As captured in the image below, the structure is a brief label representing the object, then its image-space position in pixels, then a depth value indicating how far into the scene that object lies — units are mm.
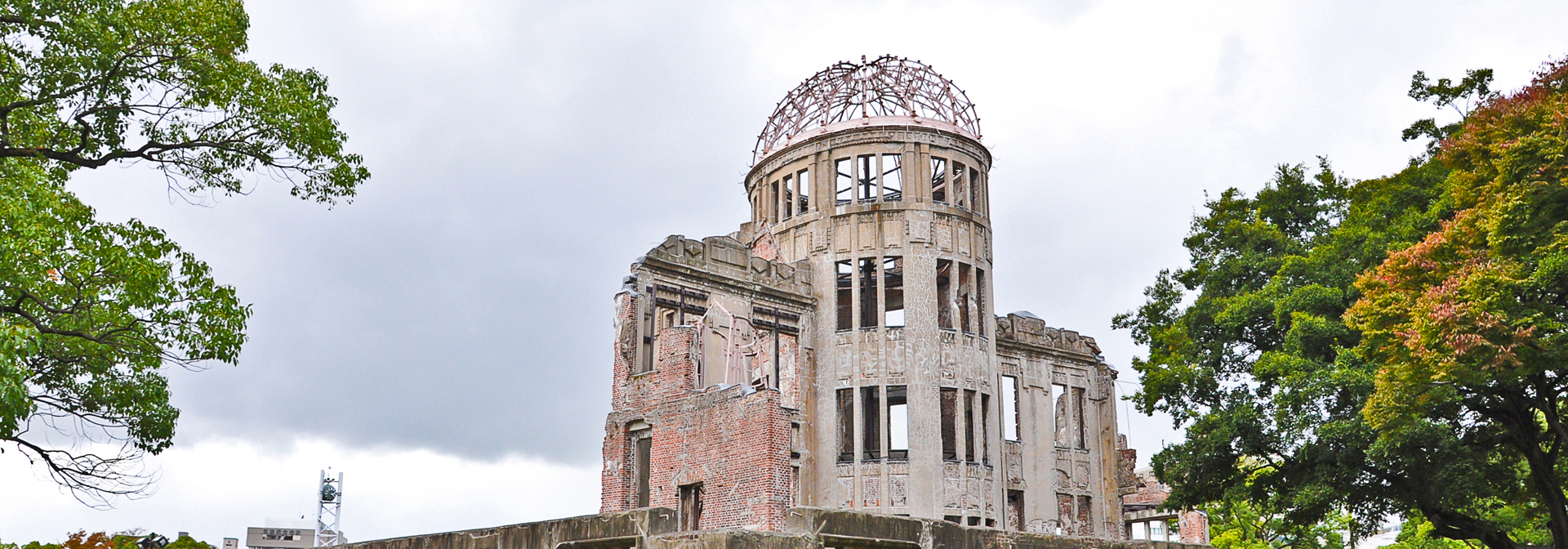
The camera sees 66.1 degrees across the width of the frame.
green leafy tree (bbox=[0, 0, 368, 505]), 12516
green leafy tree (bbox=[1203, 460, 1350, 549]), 38062
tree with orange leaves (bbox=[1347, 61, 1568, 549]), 19203
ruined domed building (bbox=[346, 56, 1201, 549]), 23562
